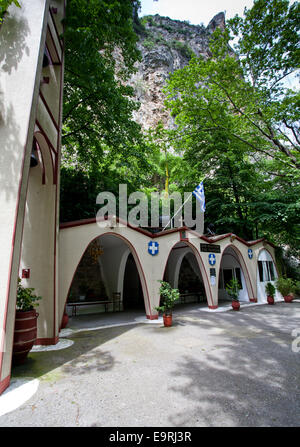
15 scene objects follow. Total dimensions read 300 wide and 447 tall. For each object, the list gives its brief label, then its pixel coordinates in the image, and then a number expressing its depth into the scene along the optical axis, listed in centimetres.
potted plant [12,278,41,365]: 429
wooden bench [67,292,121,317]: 1080
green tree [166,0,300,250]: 901
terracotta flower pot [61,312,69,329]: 762
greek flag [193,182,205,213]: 1057
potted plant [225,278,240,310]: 1048
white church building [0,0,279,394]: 373
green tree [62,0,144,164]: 757
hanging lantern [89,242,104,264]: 991
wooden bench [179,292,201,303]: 1438
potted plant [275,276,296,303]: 1313
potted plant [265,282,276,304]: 1241
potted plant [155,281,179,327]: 759
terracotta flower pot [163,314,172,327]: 757
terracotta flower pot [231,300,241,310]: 1047
